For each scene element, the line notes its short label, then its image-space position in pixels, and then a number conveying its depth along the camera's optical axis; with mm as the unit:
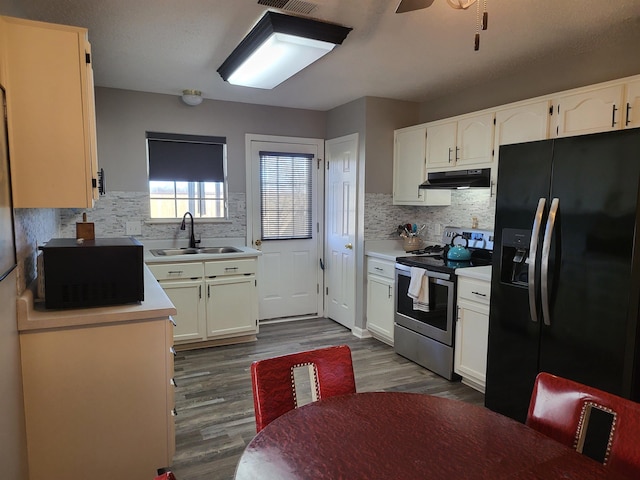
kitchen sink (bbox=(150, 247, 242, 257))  4069
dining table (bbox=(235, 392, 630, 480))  1009
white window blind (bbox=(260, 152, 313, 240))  4633
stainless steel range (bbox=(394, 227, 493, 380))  3203
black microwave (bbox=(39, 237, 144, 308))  1856
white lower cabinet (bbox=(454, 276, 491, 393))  2916
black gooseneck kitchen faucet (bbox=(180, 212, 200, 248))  4164
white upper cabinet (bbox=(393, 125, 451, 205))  3861
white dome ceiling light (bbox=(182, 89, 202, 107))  3902
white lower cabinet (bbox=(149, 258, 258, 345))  3701
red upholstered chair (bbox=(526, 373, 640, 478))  1133
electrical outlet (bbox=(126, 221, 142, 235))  4004
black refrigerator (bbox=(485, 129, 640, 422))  1939
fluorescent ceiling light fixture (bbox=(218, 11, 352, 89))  2326
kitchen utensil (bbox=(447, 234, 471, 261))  3383
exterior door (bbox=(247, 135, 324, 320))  4578
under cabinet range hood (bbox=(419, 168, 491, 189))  3256
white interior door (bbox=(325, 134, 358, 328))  4316
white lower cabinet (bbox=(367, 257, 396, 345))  3867
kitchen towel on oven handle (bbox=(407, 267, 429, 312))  3330
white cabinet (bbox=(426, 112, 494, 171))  3223
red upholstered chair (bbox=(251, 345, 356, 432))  1396
